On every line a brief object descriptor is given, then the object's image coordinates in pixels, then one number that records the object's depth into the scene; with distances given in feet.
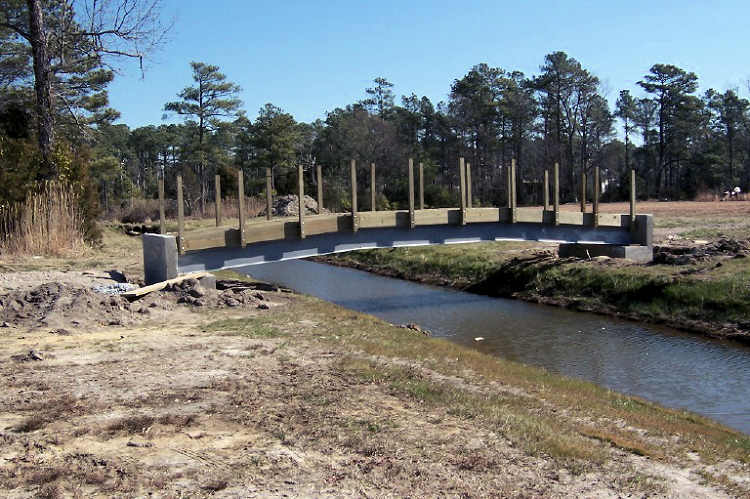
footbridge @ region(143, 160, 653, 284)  46.47
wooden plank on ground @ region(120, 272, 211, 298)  39.19
